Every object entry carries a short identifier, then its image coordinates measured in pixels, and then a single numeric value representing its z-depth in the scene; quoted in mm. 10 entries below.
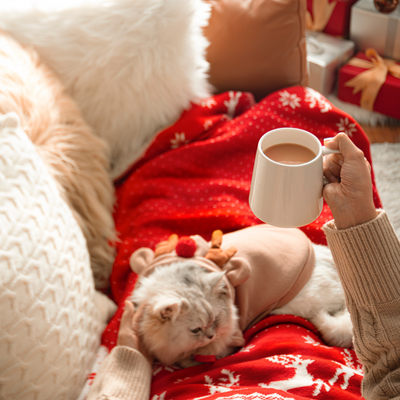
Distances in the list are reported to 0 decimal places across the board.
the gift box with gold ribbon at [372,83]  1900
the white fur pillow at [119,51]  1188
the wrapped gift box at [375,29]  1926
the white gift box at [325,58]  1988
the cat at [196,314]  895
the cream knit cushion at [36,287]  727
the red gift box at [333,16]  2059
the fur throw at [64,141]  1030
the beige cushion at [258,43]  1338
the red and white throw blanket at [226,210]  855
